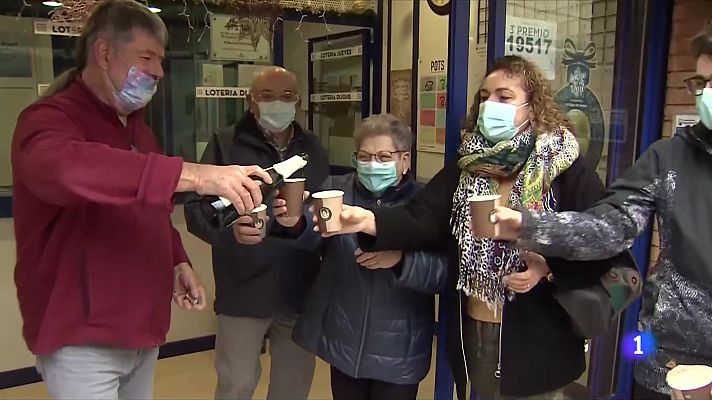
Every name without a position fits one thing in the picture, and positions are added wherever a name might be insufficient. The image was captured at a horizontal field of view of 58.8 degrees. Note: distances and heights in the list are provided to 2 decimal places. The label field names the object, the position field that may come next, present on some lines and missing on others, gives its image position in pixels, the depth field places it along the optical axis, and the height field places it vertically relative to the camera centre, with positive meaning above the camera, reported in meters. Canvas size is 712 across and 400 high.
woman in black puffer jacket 1.91 -0.58
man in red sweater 1.40 -0.30
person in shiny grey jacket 1.44 -0.26
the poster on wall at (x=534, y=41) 2.36 +0.27
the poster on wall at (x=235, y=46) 3.25 +0.33
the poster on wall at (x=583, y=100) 2.76 +0.06
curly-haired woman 1.63 -0.35
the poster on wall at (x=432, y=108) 3.71 +0.02
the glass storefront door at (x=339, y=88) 3.60 +0.13
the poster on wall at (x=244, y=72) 3.34 +0.19
